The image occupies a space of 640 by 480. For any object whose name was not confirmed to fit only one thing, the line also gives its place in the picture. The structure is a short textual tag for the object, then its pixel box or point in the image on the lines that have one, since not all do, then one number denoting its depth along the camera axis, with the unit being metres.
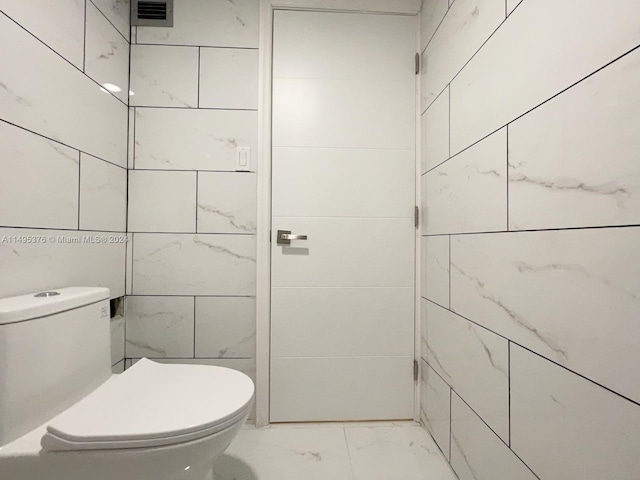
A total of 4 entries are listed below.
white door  1.50
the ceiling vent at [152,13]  1.47
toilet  0.73
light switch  1.50
